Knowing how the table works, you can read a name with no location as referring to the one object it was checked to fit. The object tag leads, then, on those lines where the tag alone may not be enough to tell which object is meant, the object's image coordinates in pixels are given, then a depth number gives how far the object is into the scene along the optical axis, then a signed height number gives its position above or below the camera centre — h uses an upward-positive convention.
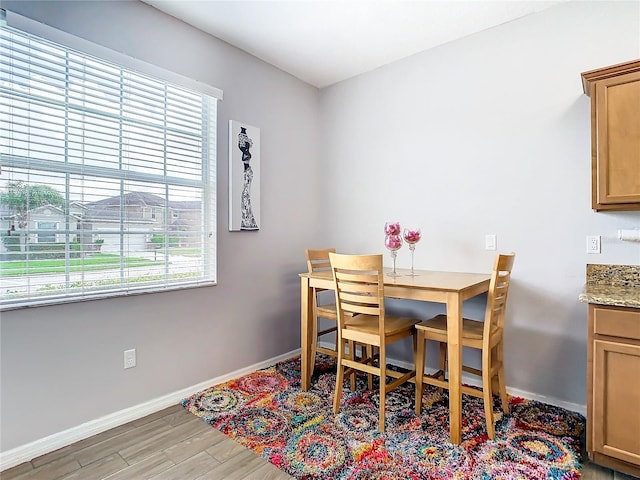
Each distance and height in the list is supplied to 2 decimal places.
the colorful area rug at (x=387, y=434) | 1.78 -1.12
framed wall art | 2.90 +0.52
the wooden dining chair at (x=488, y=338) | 2.04 -0.59
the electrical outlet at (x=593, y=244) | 2.24 -0.02
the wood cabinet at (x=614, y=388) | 1.67 -0.70
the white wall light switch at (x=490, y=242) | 2.64 -0.01
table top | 2.14 -0.26
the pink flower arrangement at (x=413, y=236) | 2.70 +0.03
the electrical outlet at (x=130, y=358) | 2.29 -0.76
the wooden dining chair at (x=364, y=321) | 2.15 -0.55
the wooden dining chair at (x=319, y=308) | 2.77 -0.54
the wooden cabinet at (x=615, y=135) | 1.90 +0.57
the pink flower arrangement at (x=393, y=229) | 2.65 +0.08
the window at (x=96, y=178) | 1.90 +0.38
